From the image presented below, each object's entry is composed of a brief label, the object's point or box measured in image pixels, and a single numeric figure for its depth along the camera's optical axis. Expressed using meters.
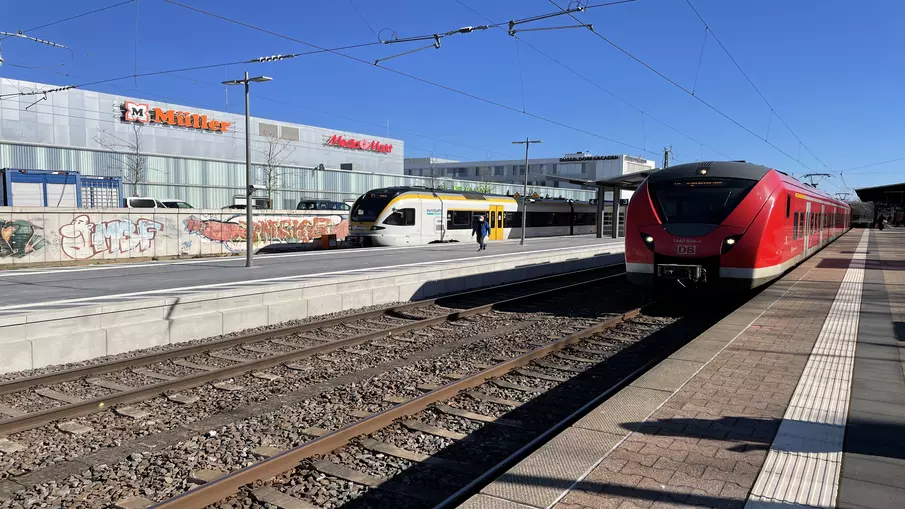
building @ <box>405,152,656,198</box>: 99.56
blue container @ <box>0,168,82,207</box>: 23.61
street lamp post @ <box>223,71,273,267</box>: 16.16
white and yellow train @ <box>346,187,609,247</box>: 26.70
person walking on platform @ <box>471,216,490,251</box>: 24.56
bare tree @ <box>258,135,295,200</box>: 44.81
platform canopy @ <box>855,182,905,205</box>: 45.21
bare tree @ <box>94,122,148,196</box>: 37.94
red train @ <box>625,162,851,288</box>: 10.45
